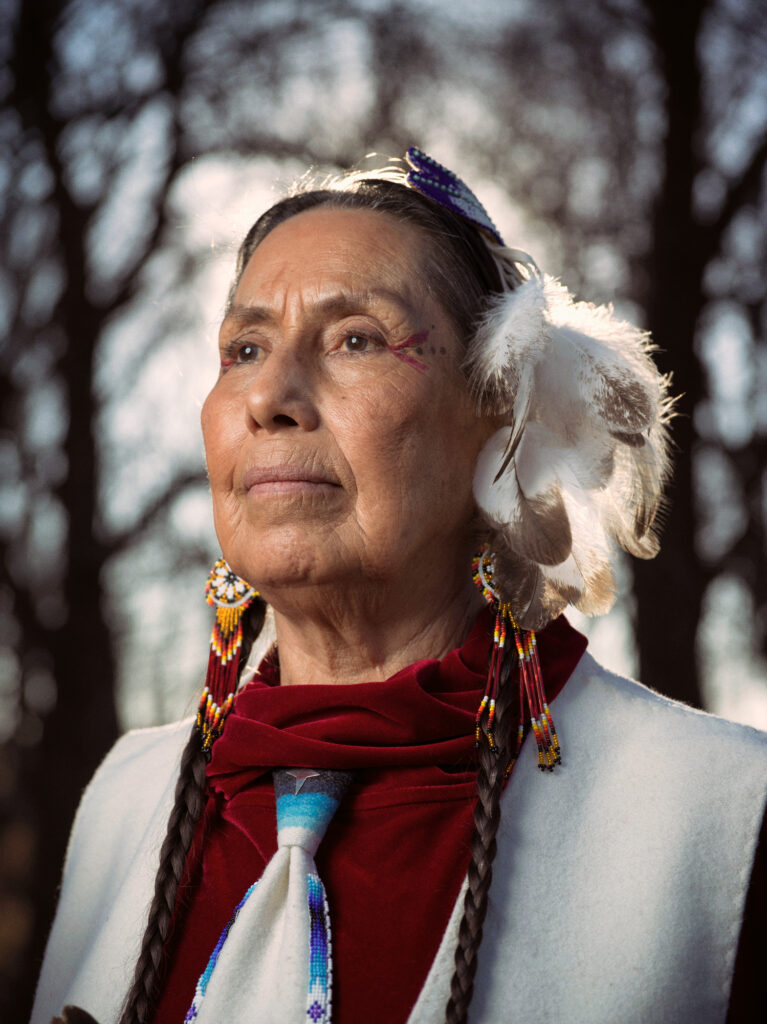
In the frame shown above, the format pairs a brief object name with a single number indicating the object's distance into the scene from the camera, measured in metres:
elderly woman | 1.66
